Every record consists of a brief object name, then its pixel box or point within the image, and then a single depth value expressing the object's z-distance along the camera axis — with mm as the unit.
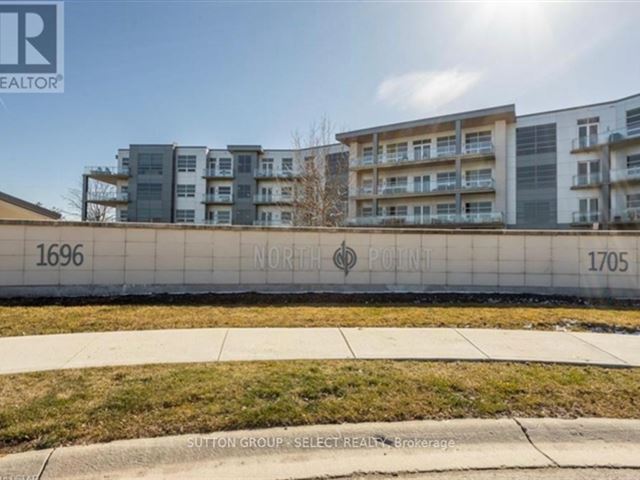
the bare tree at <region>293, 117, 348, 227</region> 22516
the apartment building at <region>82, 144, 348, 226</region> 54094
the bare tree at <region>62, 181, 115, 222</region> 53719
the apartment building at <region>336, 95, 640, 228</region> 34156
